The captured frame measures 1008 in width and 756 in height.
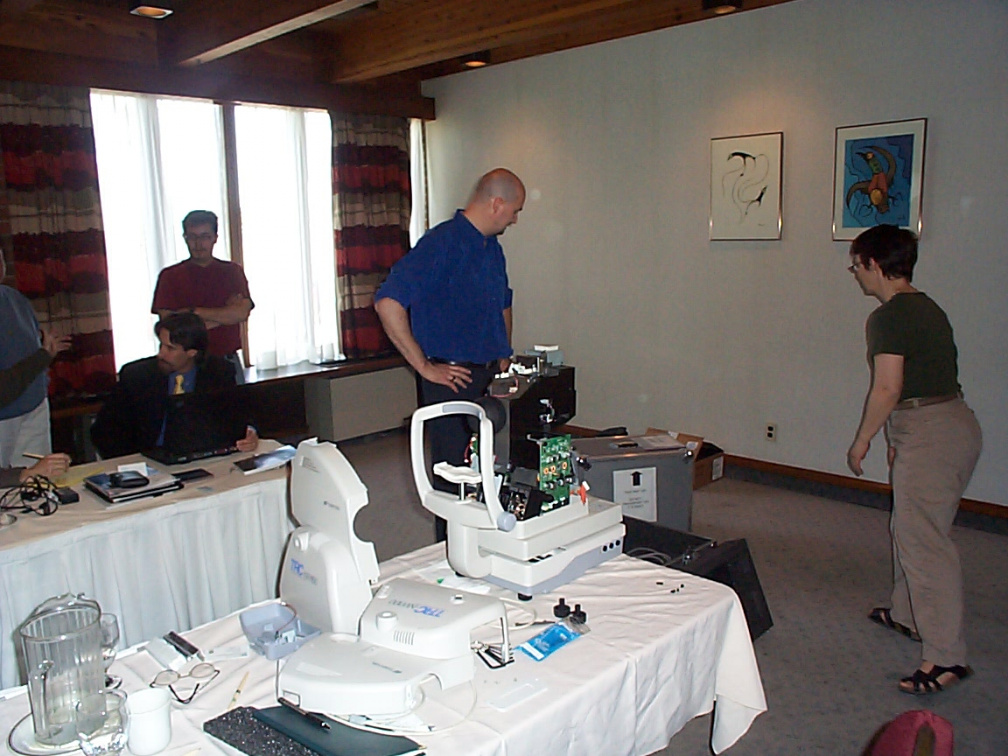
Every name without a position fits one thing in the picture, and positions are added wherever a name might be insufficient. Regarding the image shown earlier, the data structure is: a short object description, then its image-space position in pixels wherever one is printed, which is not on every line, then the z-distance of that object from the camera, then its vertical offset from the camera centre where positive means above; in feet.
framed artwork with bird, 12.28 +1.11
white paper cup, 3.91 -2.23
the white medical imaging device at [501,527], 5.20 -1.82
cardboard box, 14.48 -3.82
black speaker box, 8.68 -3.35
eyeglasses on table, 4.56 -2.38
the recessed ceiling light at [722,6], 12.80 +3.90
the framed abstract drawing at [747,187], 13.80 +1.10
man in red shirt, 13.32 -0.45
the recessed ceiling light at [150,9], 10.70 +3.35
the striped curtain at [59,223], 13.02 +0.67
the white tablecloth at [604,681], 4.16 -2.39
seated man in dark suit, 9.92 -1.58
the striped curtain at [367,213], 17.53 +0.99
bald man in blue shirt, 8.43 -0.52
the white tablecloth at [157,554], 6.78 -2.70
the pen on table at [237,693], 4.37 -2.39
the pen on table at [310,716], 3.99 -2.29
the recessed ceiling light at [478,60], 17.17 +4.22
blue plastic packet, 4.75 -2.33
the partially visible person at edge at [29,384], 9.54 -1.50
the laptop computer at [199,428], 8.98 -1.88
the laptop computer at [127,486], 7.71 -2.19
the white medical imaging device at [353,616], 4.04 -1.98
